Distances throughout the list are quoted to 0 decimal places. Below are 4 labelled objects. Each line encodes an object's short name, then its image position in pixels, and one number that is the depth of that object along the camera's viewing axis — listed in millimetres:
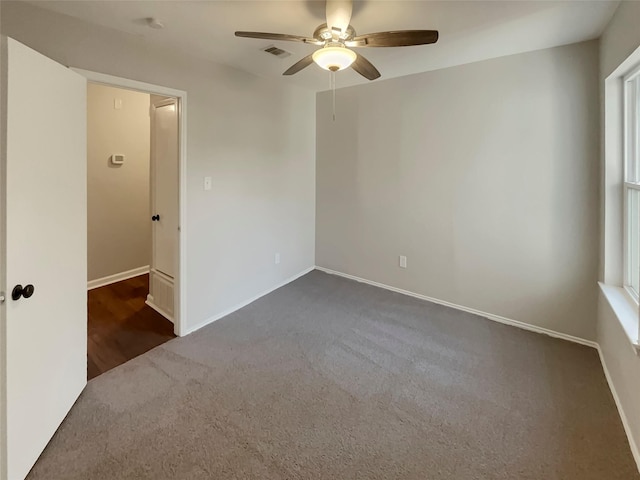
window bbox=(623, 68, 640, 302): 2117
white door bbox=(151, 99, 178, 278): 3001
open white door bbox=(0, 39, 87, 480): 1404
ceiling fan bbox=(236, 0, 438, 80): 1773
